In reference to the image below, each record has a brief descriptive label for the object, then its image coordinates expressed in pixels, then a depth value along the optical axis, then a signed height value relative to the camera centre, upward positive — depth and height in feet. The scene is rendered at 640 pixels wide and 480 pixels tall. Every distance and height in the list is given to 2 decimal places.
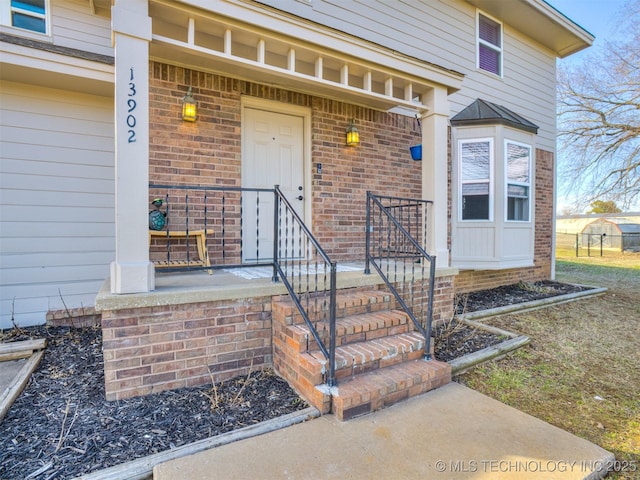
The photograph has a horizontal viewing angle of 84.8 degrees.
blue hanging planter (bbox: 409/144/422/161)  17.51 +3.92
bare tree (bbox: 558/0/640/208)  32.40 +11.24
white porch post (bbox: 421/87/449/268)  13.56 +2.51
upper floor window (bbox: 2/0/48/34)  11.91 +7.39
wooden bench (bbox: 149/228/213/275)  11.91 -0.44
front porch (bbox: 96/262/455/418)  8.24 -2.80
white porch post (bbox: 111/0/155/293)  8.41 +2.05
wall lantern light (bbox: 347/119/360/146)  16.14 +4.39
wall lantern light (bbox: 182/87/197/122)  12.71 +4.44
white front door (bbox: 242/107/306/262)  14.67 +2.73
